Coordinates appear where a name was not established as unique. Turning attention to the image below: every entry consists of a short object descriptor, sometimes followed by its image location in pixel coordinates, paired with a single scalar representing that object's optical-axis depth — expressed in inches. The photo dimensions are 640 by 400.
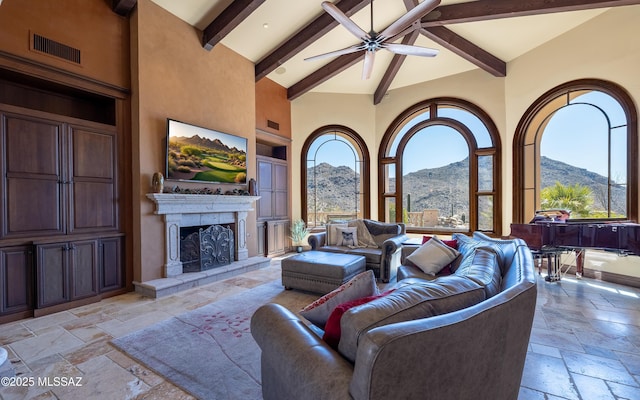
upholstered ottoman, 144.3
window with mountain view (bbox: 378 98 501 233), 233.6
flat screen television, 166.2
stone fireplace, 162.7
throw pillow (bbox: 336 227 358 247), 193.3
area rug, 78.5
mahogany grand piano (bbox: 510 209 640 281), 129.5
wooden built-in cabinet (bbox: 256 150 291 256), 245.4
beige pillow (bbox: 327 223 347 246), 196.2
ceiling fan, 121.3
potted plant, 268.7
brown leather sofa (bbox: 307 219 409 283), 169.0
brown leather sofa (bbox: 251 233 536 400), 34.2
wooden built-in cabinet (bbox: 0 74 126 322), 120.7
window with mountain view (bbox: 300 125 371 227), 279.6
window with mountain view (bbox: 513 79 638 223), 169.5
